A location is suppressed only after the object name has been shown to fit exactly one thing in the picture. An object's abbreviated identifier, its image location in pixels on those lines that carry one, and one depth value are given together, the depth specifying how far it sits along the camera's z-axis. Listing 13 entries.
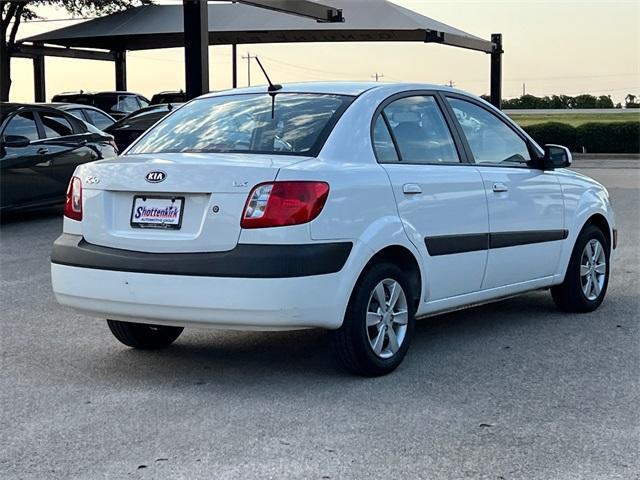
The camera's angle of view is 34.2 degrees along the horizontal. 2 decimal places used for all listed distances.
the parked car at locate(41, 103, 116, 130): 15.78
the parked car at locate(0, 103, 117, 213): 13.09
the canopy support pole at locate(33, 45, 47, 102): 31.64
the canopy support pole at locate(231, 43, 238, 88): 35.31
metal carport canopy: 24.00
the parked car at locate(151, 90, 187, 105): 29.05
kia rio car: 5.27
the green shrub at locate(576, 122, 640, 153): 33.28
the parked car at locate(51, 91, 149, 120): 26.36
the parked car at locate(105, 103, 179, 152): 18.95
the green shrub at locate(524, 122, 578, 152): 34.78
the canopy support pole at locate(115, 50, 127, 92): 31.91
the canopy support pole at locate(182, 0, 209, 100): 14.62
